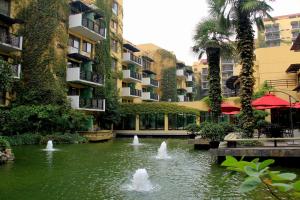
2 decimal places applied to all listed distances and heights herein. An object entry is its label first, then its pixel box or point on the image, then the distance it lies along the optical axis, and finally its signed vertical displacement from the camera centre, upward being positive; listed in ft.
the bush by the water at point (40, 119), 57.25 -0.15
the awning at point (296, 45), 41.43 +13.70
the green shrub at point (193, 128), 57.21 -2.17
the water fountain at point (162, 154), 40.40 -6.01
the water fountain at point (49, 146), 48.44 -5.52
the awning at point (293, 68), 75.61 +16.57
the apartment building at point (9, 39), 60.53 +19.98
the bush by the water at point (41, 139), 54.67 -4.79
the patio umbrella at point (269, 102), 38.20 +2.68
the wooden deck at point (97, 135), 69.31 -4.88
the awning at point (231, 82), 93.49 +15.42
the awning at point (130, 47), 109.28 +33.47
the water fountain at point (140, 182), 22.11 -5.92
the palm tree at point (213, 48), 55.89 +16.87
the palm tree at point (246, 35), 39.05 +14.33
